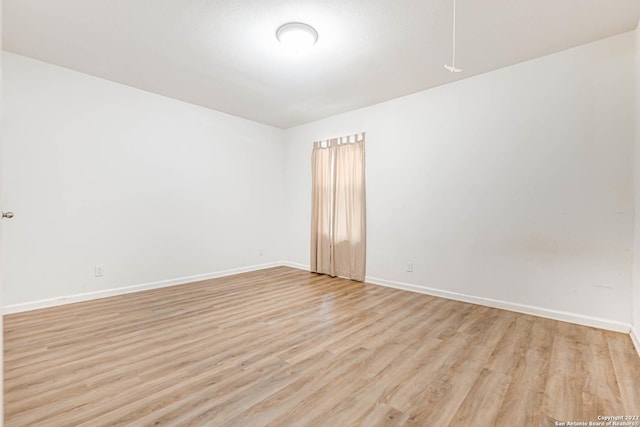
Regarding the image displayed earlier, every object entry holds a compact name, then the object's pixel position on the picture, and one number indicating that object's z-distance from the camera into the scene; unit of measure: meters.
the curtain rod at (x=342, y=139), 4.70
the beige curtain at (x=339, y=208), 4.67
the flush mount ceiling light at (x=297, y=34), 2.64
